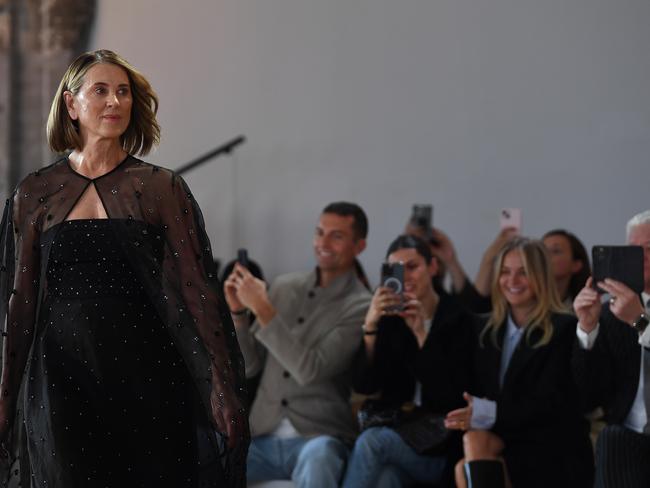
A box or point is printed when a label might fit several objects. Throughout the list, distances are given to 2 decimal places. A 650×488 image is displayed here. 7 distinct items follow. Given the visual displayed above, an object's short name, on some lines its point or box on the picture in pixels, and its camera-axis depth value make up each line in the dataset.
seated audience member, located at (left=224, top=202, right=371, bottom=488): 9.15
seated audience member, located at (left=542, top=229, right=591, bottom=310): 10.05
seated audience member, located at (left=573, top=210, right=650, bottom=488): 7.67
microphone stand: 14.11
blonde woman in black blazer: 8.30
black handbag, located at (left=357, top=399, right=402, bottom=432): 8.81
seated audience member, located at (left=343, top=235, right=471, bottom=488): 8.64
